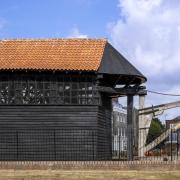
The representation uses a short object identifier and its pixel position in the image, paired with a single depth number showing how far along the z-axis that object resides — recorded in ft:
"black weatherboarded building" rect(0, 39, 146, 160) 113.60
